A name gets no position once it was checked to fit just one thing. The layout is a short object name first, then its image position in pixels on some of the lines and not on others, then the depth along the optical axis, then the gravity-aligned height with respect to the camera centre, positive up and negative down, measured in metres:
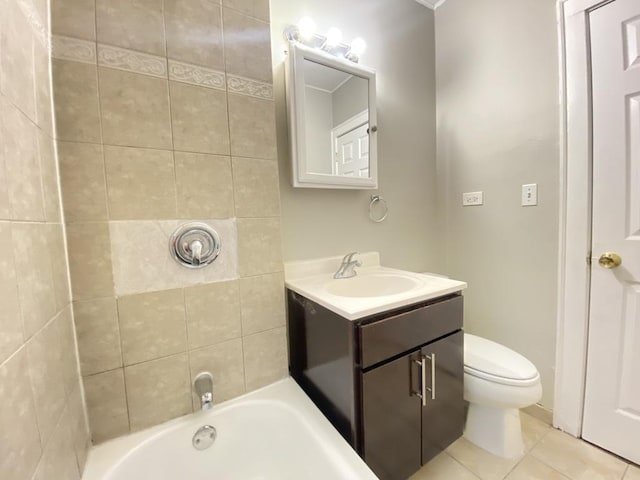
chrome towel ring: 1.56 +0.09
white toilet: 1.10 -0.76
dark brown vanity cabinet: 0.88 -0.58
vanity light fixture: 1.22 +0.90
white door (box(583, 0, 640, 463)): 1.06 -0.05
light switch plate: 1.35 +0.11
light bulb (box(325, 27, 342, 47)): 1.29 +0.92
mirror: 1.20 +0.52
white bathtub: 0.82 -0.75
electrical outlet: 1.59 +0.12
